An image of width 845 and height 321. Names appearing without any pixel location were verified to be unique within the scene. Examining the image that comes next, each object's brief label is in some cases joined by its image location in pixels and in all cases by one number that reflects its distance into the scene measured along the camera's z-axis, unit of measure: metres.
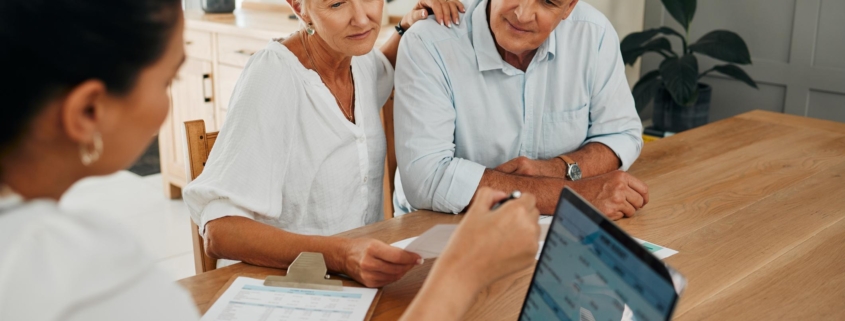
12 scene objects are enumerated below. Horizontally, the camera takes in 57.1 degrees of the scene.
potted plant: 3.48
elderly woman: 1.33
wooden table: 1.24
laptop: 0.76
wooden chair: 1.60
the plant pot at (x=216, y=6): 3.85
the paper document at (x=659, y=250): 1.42
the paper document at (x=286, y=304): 1.16
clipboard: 1.25
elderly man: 1.69
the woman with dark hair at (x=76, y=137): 0.61
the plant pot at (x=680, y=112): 3.66
